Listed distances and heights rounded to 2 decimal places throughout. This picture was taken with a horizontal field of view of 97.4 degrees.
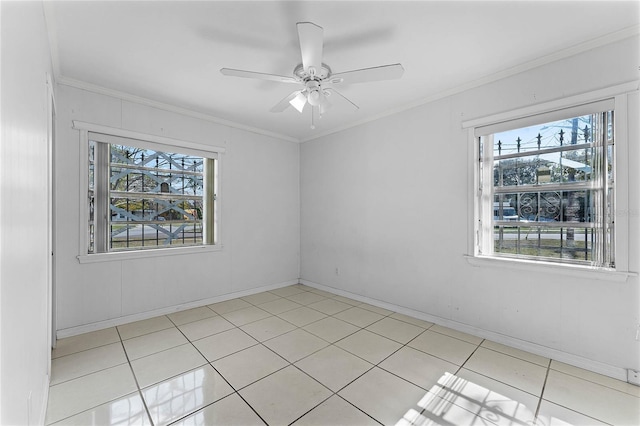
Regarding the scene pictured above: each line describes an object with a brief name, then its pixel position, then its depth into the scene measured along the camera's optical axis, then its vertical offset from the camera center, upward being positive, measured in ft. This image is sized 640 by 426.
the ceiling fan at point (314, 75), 6.14 +3.64
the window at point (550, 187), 7.61 +0.77
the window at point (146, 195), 10.25 +0.71
